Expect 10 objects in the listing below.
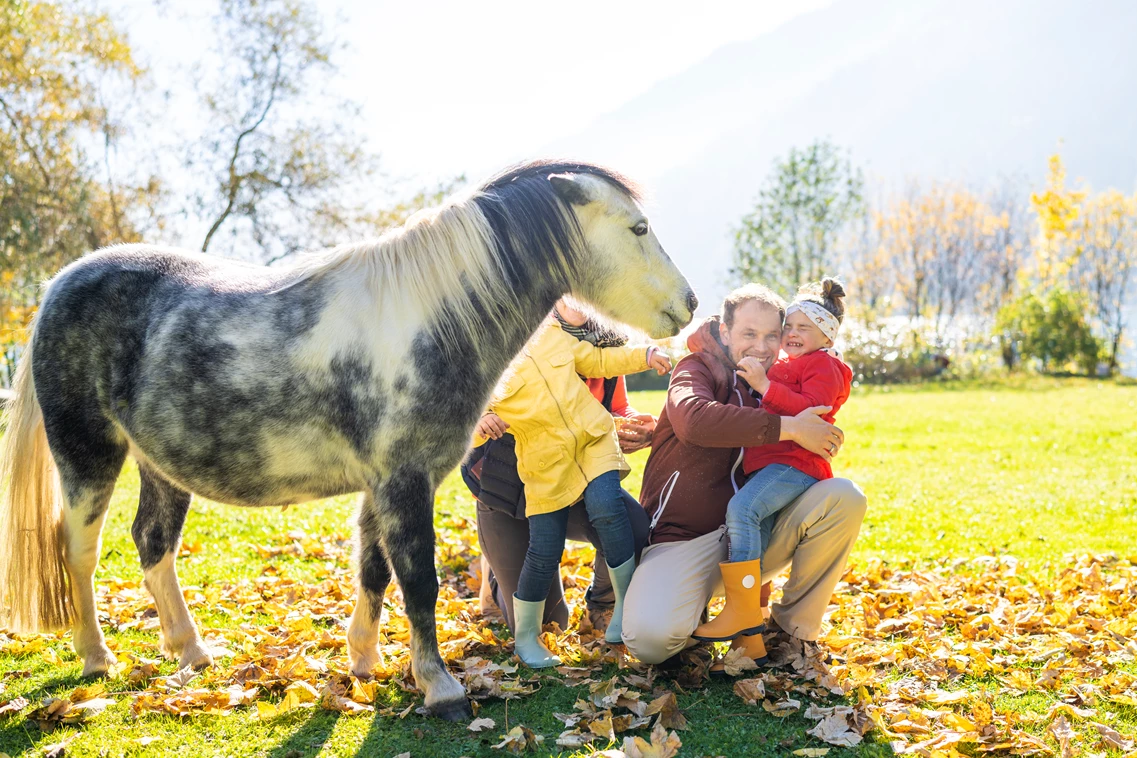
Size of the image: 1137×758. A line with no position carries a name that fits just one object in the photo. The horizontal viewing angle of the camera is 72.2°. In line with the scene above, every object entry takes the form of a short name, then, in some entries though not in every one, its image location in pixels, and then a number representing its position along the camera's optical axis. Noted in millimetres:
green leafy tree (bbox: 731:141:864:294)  32062
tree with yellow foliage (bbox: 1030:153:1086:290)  32844
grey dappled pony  3215
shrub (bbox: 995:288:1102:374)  27719
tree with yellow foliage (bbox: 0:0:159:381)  14617
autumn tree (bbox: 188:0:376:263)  17438
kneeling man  3568
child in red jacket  3520
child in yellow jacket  3848
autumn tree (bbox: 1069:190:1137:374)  35500
